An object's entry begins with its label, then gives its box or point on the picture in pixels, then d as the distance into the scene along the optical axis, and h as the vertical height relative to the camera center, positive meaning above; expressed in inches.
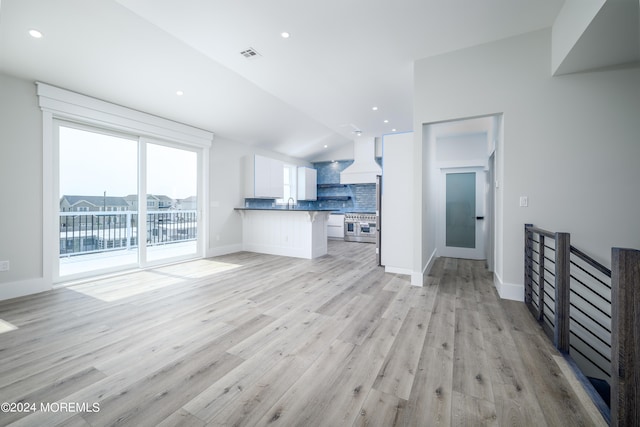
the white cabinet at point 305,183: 333.1 +37.4
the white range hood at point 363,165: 310.2 +56.9
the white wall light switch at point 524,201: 118.2 +5.5
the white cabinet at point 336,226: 319.9 -16.4
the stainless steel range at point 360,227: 299.0 -16.2
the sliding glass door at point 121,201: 148.6 +7.2
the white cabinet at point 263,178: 252.5 +34.8
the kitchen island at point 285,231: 216.1 -16.4
